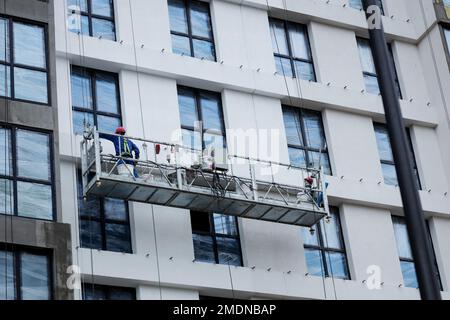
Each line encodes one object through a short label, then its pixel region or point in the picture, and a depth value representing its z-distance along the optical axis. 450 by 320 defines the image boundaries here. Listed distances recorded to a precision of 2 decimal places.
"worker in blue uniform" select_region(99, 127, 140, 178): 34.81
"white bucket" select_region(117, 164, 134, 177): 34.59
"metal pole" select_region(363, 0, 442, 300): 20.14
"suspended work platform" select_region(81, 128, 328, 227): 34.59
